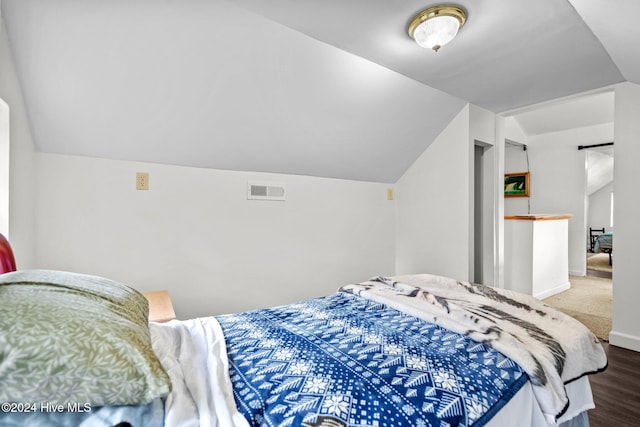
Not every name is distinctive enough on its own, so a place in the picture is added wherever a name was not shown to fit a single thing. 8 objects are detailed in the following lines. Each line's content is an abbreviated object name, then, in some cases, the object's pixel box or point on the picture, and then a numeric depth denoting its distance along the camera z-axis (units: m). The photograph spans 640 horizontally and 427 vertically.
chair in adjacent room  7.83
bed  0.66
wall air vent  2.74
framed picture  5.91
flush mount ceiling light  1.72
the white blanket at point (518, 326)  1.06
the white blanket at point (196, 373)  0.76
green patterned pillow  0.62
